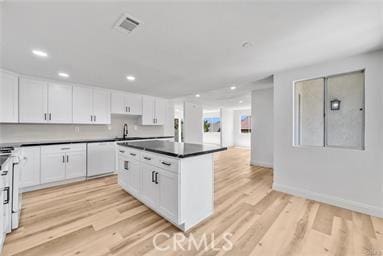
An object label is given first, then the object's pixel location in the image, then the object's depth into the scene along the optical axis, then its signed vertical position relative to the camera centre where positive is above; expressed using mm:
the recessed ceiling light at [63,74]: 3170 +1057
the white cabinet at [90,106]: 3896 +550
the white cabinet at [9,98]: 2904 +538
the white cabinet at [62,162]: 3264 -738
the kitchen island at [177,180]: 1866 -679
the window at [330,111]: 2602 +294
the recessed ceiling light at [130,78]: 3436 +1065
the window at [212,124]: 10594 +239
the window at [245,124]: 9547 +218
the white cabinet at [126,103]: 4531 +709
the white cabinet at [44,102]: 3236 +541
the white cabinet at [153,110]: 5242 +577
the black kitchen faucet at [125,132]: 4982 -143
